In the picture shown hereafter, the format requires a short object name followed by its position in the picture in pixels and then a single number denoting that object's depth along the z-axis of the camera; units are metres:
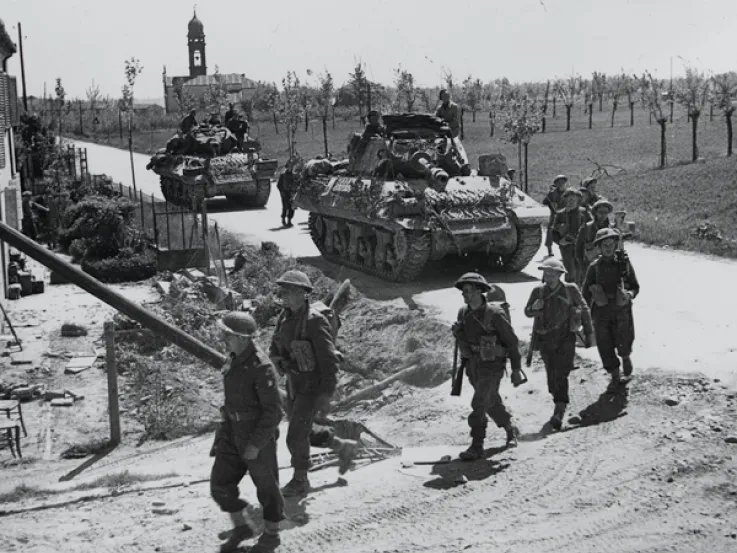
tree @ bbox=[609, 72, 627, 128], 68.29
